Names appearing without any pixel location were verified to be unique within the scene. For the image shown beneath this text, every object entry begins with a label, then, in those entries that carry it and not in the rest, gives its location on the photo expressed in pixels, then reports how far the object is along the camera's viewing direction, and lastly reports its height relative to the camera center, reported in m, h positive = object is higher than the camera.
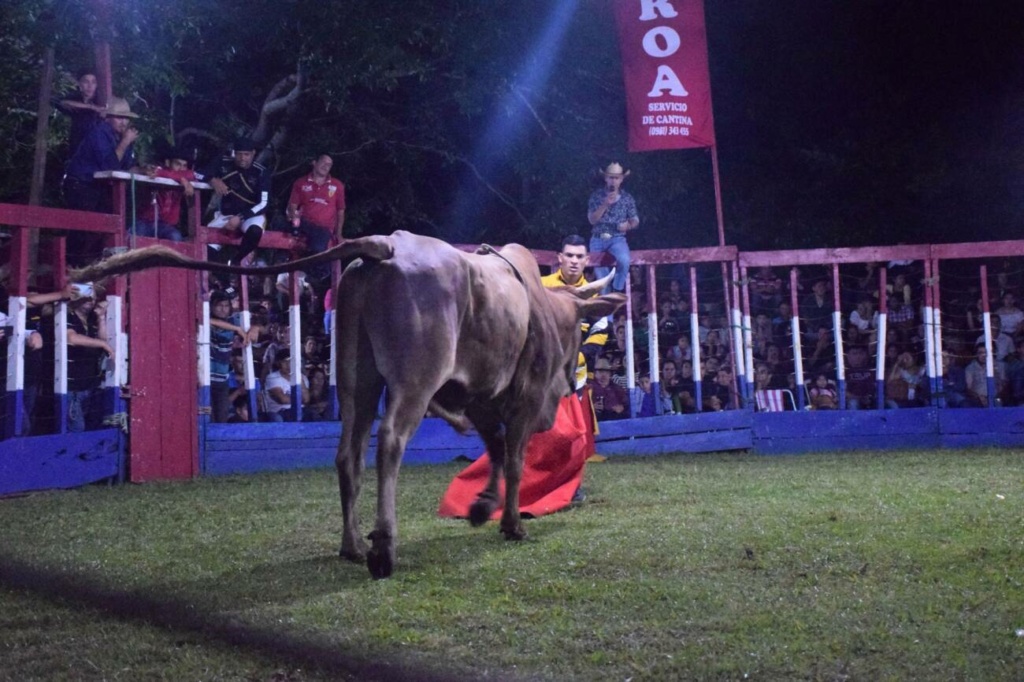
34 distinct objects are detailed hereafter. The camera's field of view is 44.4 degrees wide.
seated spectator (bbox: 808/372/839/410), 14.21 +0.06
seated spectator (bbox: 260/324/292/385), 11.90 +0.72
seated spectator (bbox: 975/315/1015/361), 13.97 +0.58
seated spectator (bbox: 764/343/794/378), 14.34 +0.47
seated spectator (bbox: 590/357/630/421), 13.38 +0.10
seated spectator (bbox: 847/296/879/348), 14.38 +0.87
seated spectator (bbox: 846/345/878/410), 14.19 +0.19
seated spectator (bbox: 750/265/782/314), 14.62 +1.30
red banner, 14.35 +3.87
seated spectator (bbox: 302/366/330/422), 11.76 +0.19
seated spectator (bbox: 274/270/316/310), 13.17 +1.36
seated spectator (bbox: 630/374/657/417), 13.38 +0.07
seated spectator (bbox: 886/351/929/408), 14.00 +0.15
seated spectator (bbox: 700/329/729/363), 14.09 +0.65
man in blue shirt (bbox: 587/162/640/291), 13.25 +2.05
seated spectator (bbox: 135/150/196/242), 10.48 +1.84
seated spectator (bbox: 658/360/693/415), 13.80 +0.23
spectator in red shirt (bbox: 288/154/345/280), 12.29 +2.16
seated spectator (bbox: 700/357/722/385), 14.05 +0.39
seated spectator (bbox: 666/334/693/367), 14.22 +0.61
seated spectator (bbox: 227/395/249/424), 11.45 +0.09
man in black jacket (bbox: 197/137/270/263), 10.97 +2.06
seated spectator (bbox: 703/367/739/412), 13.59 +0.14
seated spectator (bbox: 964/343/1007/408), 13.87 +0.19
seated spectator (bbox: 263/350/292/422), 11.58 +0.27
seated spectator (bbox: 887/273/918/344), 14.40 +0.93
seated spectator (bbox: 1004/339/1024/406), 13.81 +0.18
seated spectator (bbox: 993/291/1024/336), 13.97 +0.89
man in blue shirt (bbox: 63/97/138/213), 10.38 +2.28
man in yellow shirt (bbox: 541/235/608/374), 9.05 +0.96
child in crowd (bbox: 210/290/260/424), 10.95 +0.63
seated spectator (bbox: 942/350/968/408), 13.99 +0.15
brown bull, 5.93 +0.34
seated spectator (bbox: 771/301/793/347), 14.61 +0.86
